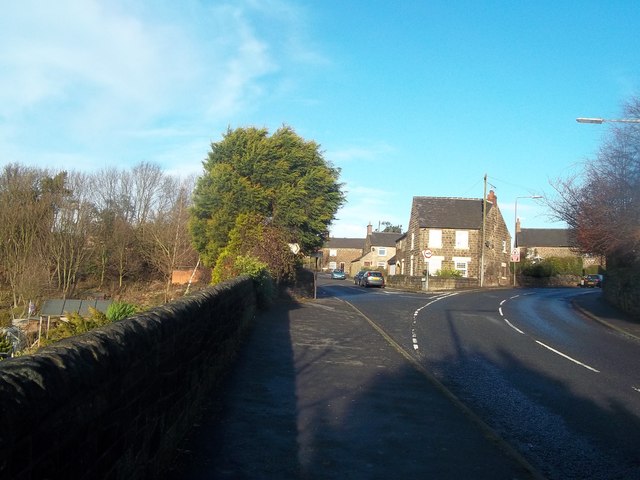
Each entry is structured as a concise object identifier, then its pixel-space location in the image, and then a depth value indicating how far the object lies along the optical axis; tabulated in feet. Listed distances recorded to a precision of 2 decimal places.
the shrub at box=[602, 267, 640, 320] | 83.87
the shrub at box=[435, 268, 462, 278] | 165.36
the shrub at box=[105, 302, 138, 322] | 61.21
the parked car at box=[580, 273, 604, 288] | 198.70
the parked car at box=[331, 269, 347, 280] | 273.95
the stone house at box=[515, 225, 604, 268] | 285.02
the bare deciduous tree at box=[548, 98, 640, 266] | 74.38
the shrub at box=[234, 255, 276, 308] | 66.23
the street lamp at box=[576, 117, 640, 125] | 58.13
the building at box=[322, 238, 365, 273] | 401.35
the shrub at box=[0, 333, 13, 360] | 71.31
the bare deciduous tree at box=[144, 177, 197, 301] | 151.02
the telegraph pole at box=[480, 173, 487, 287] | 166.05
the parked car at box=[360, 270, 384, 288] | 176.55
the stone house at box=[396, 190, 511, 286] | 188.03
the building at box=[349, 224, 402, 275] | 314.35
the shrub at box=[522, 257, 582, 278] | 191.31
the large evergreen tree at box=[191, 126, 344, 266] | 89.51
